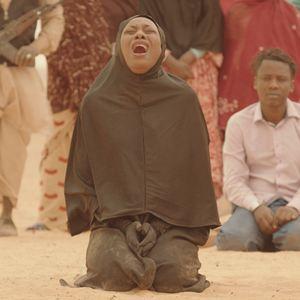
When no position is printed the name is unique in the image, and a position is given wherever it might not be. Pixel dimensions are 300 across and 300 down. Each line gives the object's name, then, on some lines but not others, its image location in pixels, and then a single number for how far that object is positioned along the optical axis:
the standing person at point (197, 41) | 12.40
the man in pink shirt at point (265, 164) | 10.65
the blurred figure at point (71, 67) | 12.44
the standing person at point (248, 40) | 12.56
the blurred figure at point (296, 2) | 13.04
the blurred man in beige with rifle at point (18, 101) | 11.79
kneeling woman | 8.03
